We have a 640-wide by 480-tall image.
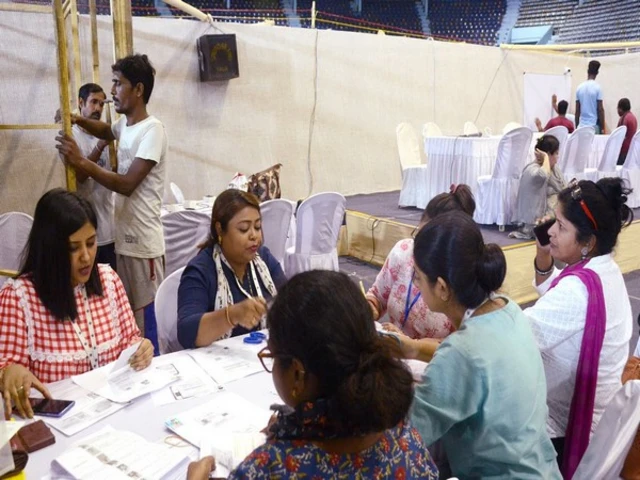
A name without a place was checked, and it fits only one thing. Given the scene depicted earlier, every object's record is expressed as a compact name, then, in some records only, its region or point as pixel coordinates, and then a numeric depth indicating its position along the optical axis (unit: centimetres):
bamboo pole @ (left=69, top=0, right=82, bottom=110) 374
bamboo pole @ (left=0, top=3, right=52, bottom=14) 317
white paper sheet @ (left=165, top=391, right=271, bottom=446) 141
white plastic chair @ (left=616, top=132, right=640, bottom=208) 708
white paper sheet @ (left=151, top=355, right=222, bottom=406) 160
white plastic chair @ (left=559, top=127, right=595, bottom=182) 646
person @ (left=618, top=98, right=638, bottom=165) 742
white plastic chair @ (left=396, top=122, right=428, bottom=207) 658
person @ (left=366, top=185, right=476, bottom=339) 221
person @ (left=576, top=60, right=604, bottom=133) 828
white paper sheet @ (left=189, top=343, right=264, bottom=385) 174
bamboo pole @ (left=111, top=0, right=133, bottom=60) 361
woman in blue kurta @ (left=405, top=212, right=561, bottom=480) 131
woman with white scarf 192
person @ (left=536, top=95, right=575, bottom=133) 736
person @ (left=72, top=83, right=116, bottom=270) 317
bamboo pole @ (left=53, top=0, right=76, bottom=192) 244
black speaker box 606
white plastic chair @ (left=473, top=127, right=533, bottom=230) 566
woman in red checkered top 171
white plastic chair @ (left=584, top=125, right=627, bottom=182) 688
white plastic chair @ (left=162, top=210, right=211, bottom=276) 419
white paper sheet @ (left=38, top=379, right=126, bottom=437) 144
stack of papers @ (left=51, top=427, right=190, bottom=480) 123
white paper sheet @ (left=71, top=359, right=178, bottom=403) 159
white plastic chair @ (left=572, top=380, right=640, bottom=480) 141
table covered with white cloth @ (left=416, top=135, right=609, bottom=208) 604
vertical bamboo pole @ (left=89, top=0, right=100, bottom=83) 354
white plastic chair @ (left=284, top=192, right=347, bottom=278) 425
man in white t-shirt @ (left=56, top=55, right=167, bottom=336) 272
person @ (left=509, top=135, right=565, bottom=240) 517
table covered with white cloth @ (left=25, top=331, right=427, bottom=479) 132
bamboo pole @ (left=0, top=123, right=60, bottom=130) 270
